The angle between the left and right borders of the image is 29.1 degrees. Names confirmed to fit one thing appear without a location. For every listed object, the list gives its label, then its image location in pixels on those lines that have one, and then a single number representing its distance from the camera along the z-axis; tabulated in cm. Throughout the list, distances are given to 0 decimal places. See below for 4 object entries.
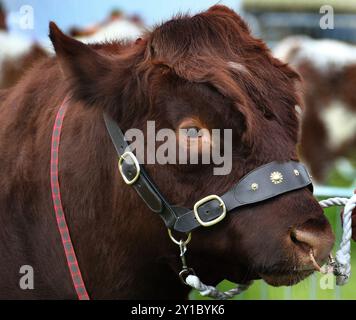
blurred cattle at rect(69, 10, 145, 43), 753
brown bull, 246
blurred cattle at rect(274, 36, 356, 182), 863
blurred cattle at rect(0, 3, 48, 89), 768
